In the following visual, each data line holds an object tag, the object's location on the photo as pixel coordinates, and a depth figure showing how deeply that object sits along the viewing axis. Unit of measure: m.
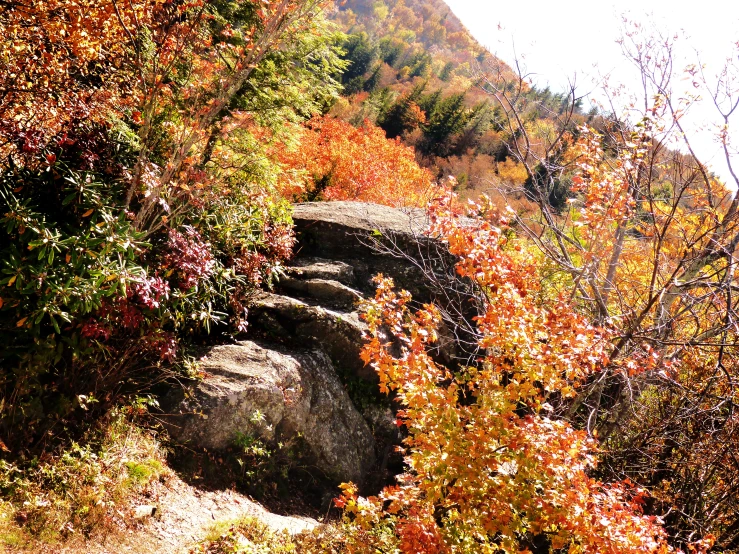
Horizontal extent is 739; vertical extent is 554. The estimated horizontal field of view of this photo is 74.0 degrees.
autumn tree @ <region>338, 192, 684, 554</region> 3.27
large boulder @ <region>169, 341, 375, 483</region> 4.83
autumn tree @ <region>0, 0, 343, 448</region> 3.48
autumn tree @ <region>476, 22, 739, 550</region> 5.06
